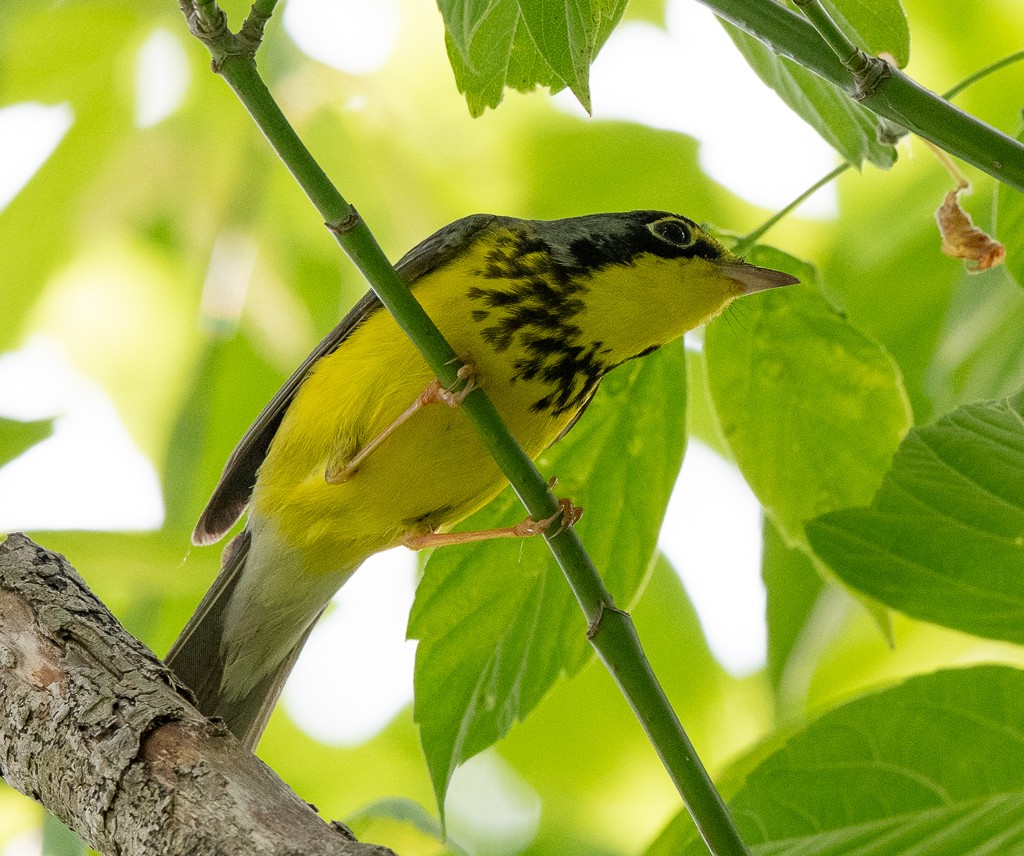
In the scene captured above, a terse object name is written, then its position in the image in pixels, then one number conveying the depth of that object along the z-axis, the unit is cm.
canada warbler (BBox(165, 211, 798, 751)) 618
